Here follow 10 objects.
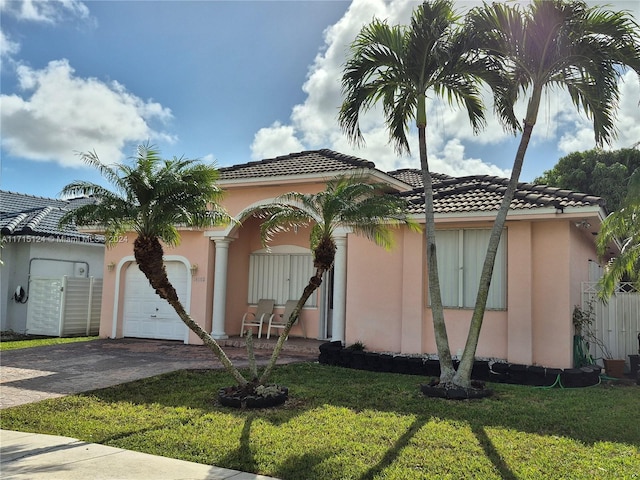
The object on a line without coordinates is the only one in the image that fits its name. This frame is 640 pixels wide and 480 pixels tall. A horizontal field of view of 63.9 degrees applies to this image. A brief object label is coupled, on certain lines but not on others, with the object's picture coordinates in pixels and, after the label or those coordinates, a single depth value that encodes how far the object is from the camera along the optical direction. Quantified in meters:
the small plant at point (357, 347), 12.43
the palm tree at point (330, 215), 8.75
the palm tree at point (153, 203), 8.48
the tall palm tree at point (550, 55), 8.47
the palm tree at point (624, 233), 9.67
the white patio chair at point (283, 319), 16.17
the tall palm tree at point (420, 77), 9.20
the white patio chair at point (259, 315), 16.69
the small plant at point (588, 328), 11.27
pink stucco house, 11.02
